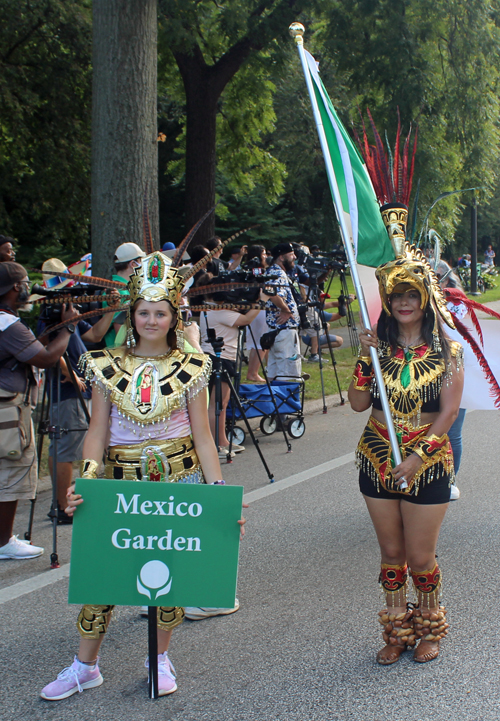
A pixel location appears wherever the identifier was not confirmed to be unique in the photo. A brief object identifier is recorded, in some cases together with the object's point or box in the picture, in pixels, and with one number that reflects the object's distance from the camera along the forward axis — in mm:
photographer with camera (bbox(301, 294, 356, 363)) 10484
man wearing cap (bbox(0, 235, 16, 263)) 6885
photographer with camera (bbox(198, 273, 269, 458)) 7125
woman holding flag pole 3289
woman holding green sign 3092
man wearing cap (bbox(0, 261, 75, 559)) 4520
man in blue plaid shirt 9078
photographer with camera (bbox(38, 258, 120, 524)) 5285
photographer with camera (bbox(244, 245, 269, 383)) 9641
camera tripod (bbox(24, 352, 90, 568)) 4629
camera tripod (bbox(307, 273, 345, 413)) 9581
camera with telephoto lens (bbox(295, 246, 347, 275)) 10952
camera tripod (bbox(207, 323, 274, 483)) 5887
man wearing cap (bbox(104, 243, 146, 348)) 5469
